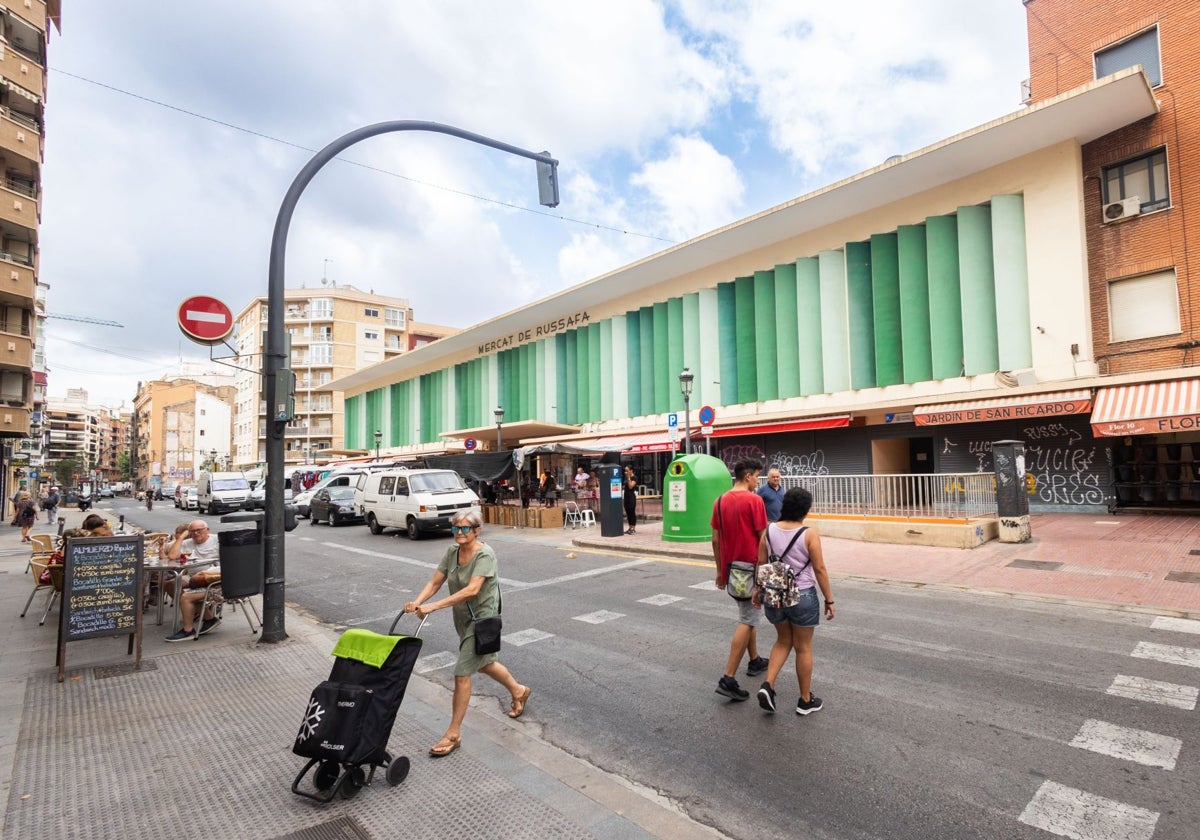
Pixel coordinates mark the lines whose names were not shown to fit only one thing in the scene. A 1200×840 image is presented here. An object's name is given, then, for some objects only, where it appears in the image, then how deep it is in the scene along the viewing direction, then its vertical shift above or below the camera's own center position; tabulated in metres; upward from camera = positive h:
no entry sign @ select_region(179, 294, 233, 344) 6.99 +1.62
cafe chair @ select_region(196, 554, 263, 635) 6.77 -1.26
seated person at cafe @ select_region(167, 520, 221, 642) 7.09 -1.31
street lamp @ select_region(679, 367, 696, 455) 15.82 +1.73
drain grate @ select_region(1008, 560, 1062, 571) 9.70 -1.91
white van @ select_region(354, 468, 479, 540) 16.64 -1.14
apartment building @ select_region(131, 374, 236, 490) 92.62 +5.38
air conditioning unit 15.96 +5.86
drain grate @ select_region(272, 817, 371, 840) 3.16 -1.87
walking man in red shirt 4.90 -0.77
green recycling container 13.35 -0.94
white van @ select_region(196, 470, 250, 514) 30.27 -1.44
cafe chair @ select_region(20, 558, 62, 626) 7.17 -1.33
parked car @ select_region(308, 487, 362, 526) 22.19 -1.64
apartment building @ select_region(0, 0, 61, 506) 24.38 +10.74
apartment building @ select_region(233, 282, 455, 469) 71.75 +13.42
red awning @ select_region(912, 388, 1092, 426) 15.19 +0.90
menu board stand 5.61 -1.13
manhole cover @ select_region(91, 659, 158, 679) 5.73 -1.88
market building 15.43 +4.35
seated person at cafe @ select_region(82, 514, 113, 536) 8.00 -0.75
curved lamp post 6.70 +0.75
